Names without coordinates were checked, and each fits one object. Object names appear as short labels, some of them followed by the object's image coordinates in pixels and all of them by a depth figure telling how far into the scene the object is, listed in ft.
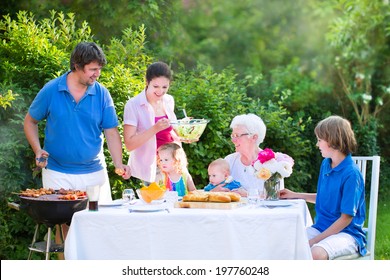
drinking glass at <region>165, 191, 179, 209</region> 23.54
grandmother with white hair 25.88
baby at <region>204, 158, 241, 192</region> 25.22
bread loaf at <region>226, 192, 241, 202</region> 22.59
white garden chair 24.07
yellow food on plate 23.50
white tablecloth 21.44
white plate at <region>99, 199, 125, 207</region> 23.27
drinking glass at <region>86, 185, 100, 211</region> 21.83
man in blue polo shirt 25.16
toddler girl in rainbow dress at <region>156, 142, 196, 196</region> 25.20
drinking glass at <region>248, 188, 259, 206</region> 23.48
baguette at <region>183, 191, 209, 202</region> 22.43
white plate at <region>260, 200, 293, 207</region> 22.68
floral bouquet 23.64
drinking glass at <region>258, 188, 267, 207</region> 23.76
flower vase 23.80
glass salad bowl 25.71
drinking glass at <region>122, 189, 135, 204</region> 24.34
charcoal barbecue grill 23.19
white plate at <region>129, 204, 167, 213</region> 21.86
